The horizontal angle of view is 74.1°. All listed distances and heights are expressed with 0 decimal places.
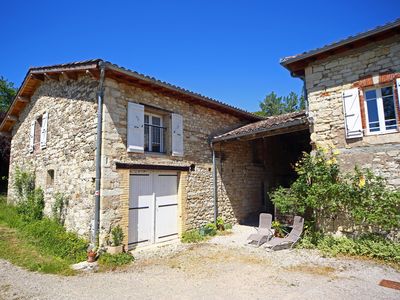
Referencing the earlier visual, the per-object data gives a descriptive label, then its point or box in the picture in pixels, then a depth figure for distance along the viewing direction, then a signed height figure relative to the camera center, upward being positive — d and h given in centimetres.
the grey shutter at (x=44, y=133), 881 +149
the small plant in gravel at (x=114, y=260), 582 -184
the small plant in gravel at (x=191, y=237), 790 -184
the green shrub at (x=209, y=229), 850 -175
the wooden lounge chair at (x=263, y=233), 736 -163
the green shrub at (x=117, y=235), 631 -140
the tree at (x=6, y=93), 2214 +724
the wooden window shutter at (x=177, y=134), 811 +130
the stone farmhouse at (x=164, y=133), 632 +121
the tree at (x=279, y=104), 2847 +767
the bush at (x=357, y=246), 564 -167
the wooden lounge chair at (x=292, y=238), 683 -164
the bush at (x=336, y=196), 587 -54
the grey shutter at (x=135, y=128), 700 +131
